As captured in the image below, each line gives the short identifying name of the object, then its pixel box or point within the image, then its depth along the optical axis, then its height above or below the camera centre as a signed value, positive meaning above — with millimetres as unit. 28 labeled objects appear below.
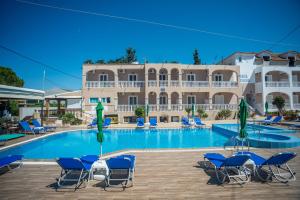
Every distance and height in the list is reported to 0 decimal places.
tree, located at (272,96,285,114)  21578 +759
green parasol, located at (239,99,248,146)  6414 -408
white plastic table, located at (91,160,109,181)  4982 -1900
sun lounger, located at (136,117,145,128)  17692 -1609
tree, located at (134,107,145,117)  21266 -498
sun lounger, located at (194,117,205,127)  17734 -1542
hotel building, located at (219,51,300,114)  25844 +5094
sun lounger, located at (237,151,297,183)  4762 -1757
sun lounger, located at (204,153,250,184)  4673 -1811
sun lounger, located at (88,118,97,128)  17366 -1636
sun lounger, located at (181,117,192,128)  17406 -1534
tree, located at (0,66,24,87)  36719 +6724
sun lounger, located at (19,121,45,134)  13720 -1696
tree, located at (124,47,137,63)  49938 +15429
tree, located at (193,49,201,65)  45531 +13795
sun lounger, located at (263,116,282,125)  16906 -1275
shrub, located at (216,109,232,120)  23188 -806
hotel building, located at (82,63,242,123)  22594 +2688
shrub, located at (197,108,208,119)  22625 -787
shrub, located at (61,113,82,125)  19073 -1246
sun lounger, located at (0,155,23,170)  5488 -1706
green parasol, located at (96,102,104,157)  5758 -448
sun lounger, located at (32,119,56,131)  14812 -1514
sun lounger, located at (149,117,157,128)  17559 -1643
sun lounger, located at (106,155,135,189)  4613 -1627
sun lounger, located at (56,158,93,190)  4582 -1664
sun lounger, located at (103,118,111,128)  17459 -1535
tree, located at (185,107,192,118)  21300 -250
